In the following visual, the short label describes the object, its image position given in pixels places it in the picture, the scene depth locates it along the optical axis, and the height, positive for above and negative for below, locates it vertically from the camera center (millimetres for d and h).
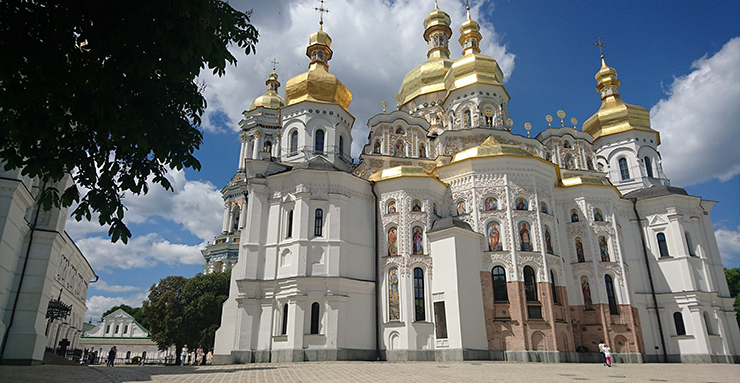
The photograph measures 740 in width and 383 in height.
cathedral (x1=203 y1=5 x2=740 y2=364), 22203 +5156
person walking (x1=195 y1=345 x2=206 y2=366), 30703 +69
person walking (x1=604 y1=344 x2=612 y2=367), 19266 +80
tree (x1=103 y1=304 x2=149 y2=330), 72562 +6938
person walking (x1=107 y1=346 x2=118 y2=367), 24956 +0
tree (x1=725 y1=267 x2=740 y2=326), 48216 +7473
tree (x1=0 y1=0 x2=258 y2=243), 6277 +3654
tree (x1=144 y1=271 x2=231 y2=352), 33344 +3090
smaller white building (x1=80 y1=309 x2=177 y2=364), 53844 +2045
